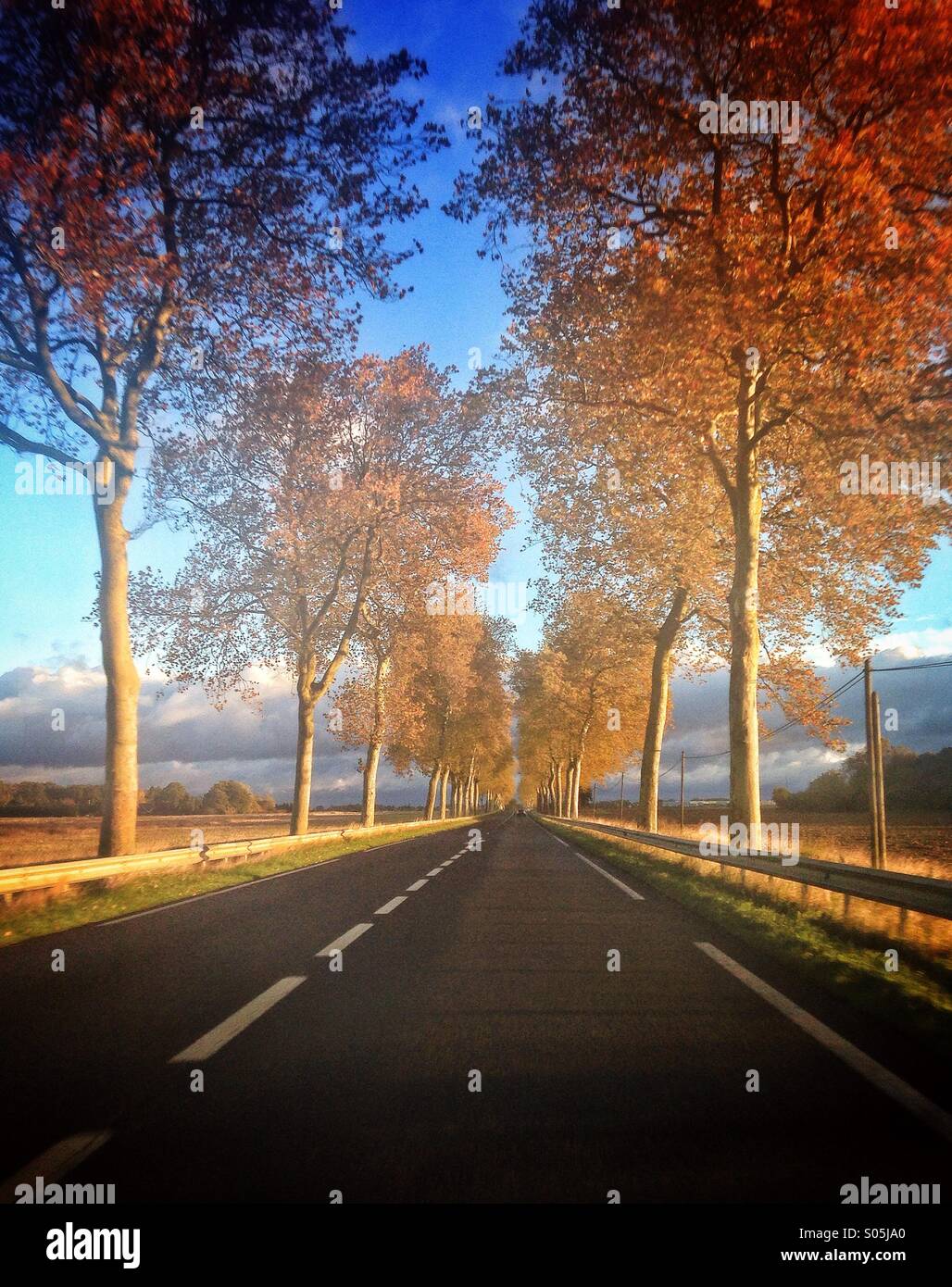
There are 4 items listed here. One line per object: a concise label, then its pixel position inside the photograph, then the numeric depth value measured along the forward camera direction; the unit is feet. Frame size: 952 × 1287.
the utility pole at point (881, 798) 55.15
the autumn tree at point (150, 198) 39.01
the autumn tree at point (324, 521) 75.66
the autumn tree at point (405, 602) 85.97
